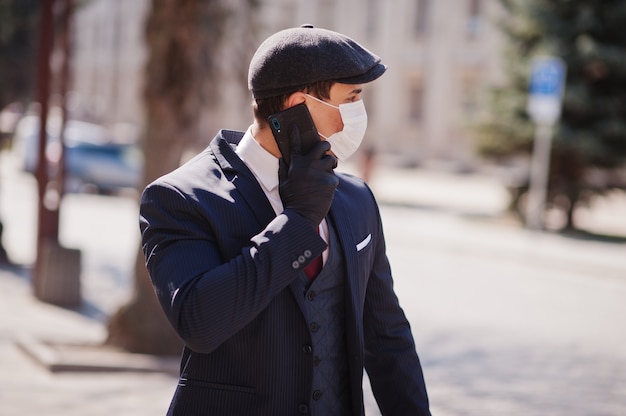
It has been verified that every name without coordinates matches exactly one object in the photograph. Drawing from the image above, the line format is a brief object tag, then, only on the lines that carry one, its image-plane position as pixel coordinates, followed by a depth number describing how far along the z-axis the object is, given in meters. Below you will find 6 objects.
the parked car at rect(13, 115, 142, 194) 24.98
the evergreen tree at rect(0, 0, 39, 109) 15.27
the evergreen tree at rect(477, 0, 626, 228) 20.69
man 2.16
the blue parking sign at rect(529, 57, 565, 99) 16.67
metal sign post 16.73
